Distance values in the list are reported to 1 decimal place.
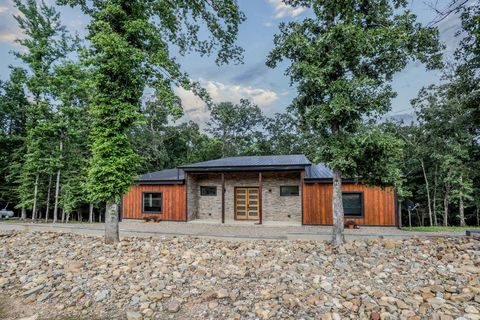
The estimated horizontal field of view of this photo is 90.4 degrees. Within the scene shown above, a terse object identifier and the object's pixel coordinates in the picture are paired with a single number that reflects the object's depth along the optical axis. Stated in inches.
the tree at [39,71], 570.3
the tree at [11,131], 675.4
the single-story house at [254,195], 416.2
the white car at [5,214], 754.2
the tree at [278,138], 1065.5
